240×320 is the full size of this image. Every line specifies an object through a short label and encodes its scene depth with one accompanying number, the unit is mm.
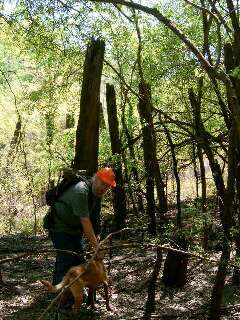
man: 5316
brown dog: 5078
